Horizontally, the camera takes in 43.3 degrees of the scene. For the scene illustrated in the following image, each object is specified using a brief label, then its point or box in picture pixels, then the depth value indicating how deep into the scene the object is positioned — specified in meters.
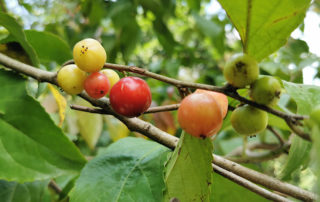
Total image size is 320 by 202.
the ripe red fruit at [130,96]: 0.14
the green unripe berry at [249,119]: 0.13
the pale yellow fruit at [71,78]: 0.16
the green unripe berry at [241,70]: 0.12
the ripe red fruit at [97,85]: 0.15
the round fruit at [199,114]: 0.13
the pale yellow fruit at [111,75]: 0.17
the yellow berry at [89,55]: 0.15
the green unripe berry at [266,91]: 0.12
